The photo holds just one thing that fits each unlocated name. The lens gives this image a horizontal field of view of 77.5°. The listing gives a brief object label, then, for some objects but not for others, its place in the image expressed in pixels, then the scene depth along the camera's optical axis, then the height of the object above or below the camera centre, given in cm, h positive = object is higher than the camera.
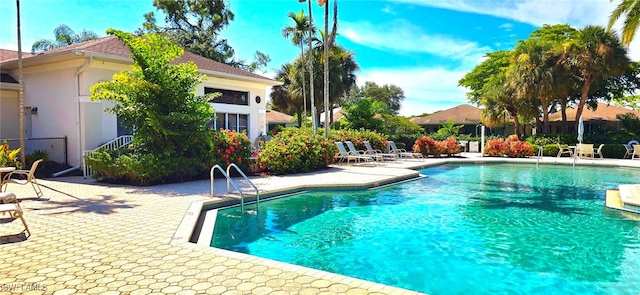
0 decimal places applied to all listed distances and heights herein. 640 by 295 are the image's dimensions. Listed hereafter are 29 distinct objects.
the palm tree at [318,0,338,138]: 1857 +568
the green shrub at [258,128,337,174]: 1415 -37
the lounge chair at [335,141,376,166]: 1829 -61
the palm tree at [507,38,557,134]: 2664 +463
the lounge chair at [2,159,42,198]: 867 -75
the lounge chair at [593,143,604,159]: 2341 -66
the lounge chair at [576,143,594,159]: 2259 -50
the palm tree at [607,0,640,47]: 1248 +396
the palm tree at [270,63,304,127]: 3709 +479
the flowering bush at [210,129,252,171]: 1268 -17
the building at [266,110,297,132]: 4062 +248
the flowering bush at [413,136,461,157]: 2358 -32
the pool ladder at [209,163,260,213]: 882 -127
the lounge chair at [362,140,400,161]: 1967 -46
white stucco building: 1353 +195
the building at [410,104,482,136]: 3884 +236
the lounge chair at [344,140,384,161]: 1872 -40
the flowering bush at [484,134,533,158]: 2406 -42
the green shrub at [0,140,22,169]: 1218 -36
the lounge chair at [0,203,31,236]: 544 -86
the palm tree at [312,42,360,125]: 3159 +588
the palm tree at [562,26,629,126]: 2512 +545
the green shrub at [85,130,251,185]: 1122 -54
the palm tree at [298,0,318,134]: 1808 +410
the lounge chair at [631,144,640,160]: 2292 -59
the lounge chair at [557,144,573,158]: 2400 -63
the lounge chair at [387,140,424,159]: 2194 -58
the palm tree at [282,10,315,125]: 2716 +800
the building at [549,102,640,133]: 3544 +194
